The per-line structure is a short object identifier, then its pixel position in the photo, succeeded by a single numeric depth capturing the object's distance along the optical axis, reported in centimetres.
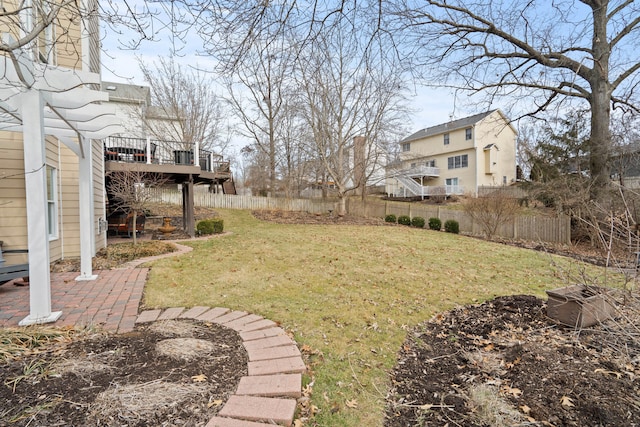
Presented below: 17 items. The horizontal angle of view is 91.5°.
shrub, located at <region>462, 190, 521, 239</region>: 1229
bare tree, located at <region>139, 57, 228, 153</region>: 1944
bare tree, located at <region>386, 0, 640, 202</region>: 535
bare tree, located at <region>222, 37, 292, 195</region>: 2011
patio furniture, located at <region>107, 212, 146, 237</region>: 1036
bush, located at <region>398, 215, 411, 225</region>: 1671
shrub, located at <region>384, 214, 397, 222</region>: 1759
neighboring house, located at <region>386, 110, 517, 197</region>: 2636
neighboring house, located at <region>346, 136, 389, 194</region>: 1788
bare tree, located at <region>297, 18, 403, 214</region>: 1711
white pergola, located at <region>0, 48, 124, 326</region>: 323
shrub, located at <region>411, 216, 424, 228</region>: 1574
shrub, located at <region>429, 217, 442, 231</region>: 1492
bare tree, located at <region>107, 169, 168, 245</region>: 839
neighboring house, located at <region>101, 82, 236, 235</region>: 1006
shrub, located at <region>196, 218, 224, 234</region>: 1131
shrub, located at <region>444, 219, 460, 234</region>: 1409
